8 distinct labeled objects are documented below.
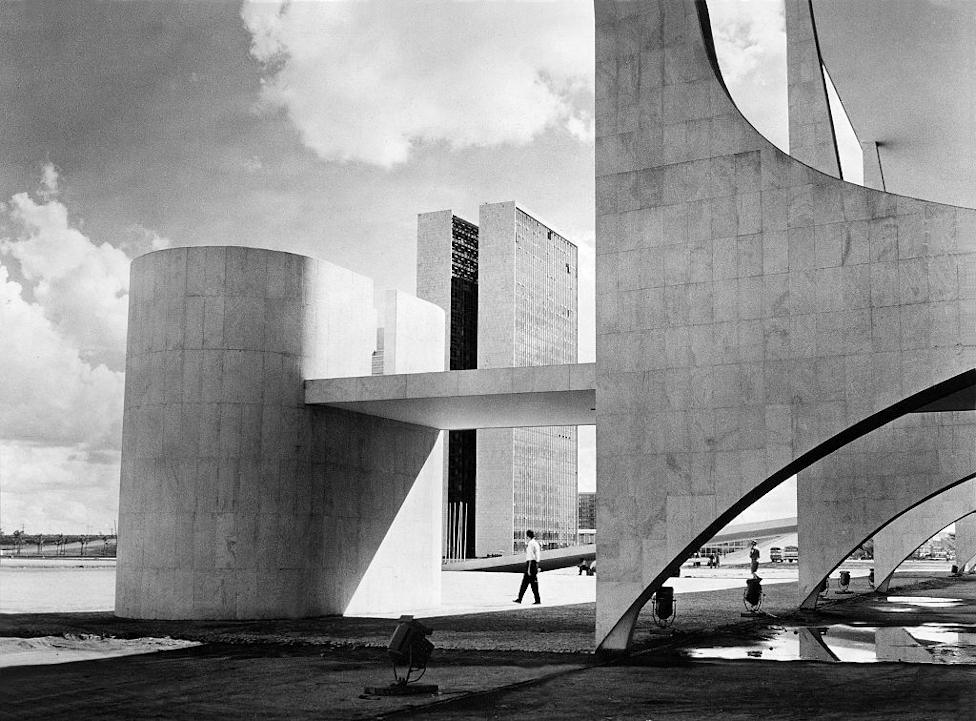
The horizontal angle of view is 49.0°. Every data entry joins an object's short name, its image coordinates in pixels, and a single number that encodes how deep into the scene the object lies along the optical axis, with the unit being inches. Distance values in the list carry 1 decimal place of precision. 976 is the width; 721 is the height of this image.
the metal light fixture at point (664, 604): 697.0
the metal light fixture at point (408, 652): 420.8
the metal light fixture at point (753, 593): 843.4
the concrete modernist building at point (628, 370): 521.3
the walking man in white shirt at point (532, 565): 948.0
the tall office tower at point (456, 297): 5147.6
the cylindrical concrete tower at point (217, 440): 748.6
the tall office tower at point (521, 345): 5226.4
